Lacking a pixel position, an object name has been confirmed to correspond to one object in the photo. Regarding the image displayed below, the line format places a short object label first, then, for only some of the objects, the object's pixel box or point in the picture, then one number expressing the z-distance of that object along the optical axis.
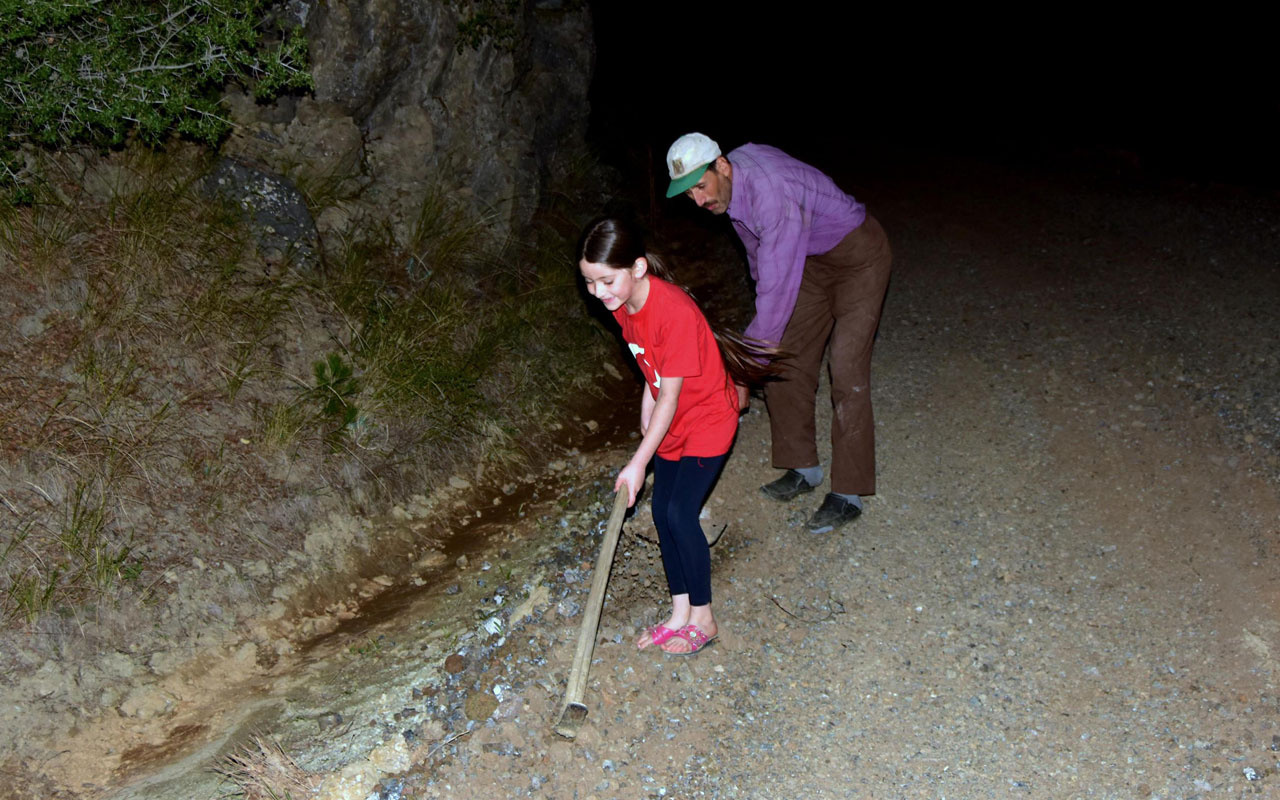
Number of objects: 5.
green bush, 4.89
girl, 3.45
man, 4.04
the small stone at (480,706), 3.97
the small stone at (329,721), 4.03
